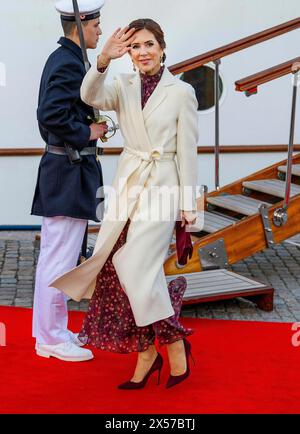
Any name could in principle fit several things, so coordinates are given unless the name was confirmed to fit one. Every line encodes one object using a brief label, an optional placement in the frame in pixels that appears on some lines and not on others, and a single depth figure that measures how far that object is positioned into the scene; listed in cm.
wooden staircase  727
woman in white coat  508
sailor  561
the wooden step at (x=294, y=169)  844
